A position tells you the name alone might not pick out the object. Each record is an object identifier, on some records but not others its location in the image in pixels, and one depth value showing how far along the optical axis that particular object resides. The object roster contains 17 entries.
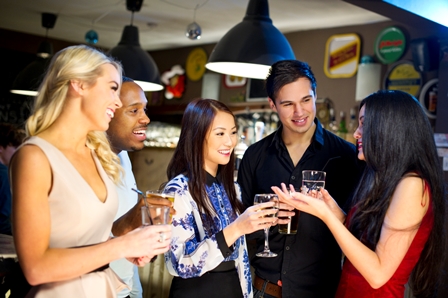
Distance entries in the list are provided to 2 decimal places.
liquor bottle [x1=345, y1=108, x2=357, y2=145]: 6.70
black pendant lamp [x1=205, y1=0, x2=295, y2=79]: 3.80
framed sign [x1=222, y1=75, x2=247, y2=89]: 8.50
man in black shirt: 2.58
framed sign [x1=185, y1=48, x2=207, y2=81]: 9.08
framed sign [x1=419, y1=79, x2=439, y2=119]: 5.93
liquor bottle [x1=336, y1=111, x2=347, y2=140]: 6.80
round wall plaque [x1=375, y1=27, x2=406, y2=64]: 6.39
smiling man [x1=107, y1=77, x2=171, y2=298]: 2.48
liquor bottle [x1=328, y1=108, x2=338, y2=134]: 6.95
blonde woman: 1.50
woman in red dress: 2.02
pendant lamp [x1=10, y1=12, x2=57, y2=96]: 6.18
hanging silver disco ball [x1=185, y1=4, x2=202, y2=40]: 5.88
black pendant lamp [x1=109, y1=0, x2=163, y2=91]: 5.03
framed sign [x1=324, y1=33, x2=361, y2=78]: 6.89
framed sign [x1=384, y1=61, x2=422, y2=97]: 6.19
